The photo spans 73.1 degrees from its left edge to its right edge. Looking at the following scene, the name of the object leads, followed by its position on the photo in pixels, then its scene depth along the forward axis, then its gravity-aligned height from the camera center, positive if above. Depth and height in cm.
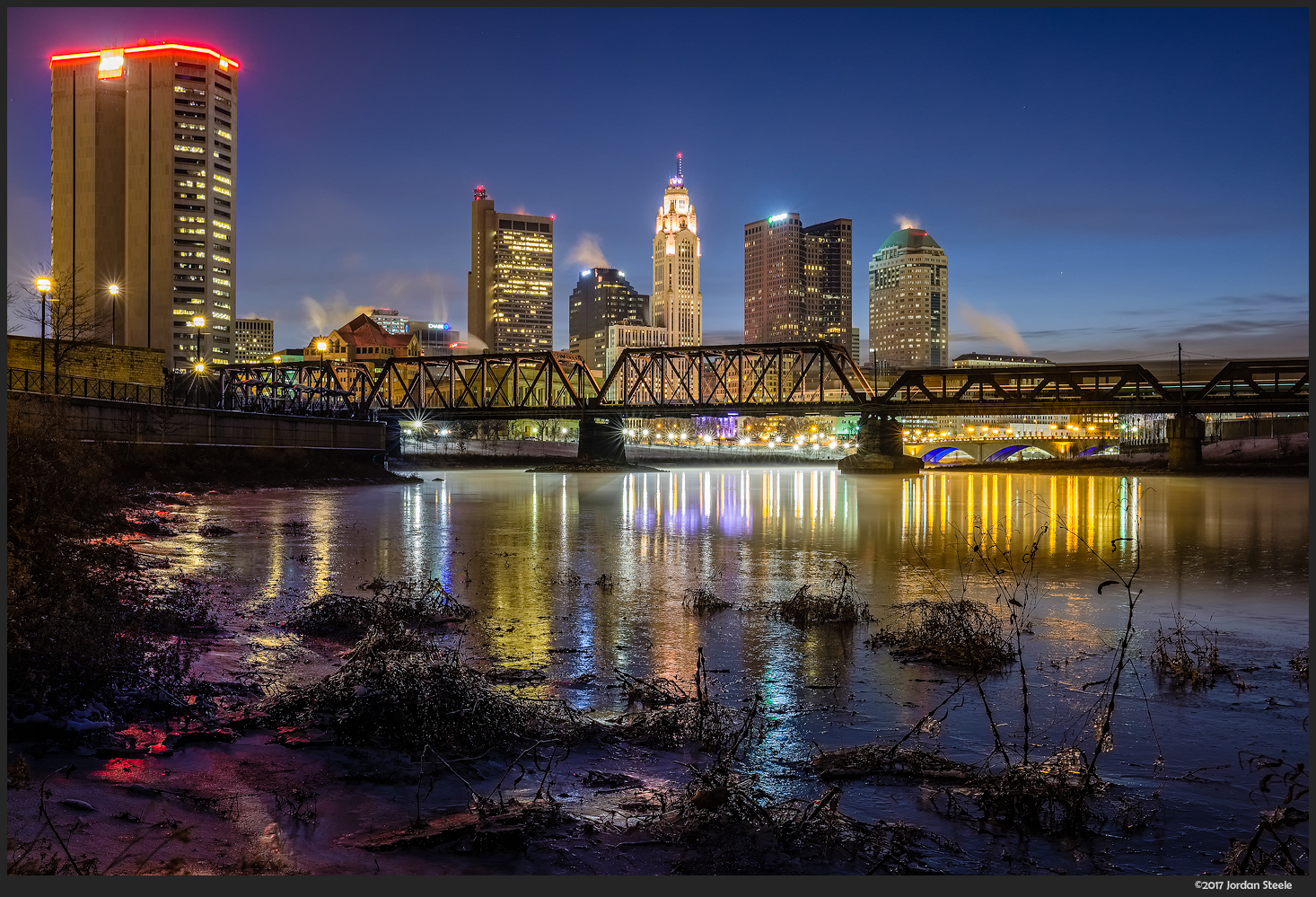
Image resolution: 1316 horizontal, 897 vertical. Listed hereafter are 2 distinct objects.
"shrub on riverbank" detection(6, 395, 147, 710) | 879 -181
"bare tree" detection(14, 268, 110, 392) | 5598 +884
